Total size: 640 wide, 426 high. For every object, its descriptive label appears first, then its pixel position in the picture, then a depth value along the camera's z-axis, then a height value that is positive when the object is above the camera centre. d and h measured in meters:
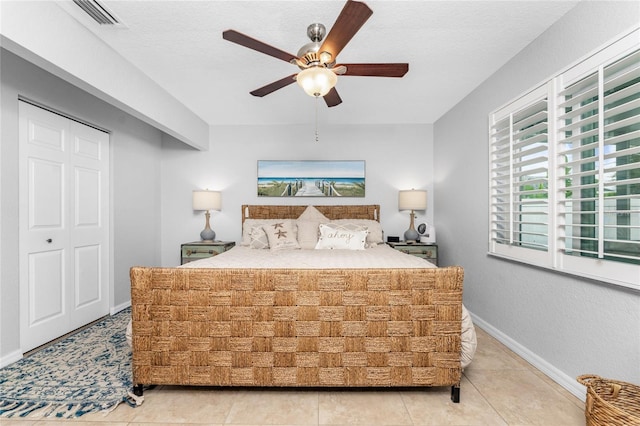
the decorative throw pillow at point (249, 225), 3.88 -0.16
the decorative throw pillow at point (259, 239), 3.66 -0.33
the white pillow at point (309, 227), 3.65 -0.18
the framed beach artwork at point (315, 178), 4.44 +0.51
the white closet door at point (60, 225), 2.54 -0.12
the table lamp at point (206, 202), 4.18 +0.15
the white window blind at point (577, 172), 1.66 +0.28
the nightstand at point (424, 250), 3.94 -0.50
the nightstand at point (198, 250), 4.02 -0.50
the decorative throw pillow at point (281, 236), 3.54 -0.28
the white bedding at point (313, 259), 2.40 -0.42
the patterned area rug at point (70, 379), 1.82 -1.18
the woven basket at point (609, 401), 1.36 -0.92
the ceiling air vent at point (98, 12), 1.90 +1.34
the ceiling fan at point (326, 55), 1.56 +0.98
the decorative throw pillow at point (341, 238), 3.40 -0.30
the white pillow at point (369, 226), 3.75 -0.18
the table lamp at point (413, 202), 4.12 +0.15
